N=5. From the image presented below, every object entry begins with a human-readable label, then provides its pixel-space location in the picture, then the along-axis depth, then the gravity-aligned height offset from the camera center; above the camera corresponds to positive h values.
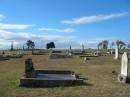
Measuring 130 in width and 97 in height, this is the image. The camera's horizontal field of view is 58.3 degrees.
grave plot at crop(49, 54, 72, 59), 16.46 -1.03
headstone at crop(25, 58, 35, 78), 5.93 -1.10
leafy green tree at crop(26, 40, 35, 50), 55.78 +2.36
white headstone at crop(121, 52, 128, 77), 6.25 -0.87
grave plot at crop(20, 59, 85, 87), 5.31 -1.52
